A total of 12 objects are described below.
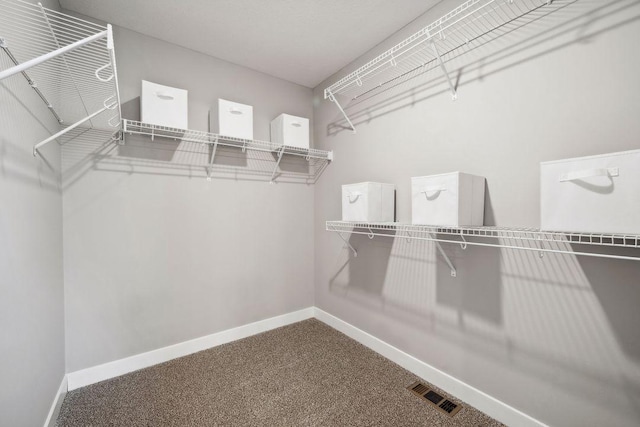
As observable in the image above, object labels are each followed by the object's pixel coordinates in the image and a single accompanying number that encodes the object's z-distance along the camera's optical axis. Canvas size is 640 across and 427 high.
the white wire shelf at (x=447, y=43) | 1.39
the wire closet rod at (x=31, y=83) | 0.93
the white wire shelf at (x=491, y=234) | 1.16
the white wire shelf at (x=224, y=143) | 1.94
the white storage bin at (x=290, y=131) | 2.40
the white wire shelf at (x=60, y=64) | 1.00
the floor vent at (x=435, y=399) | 1.58
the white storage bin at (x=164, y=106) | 1.84
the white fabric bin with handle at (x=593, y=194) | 0.95
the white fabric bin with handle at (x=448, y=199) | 1.38
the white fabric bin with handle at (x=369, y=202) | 1.91
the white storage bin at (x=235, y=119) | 2.10
